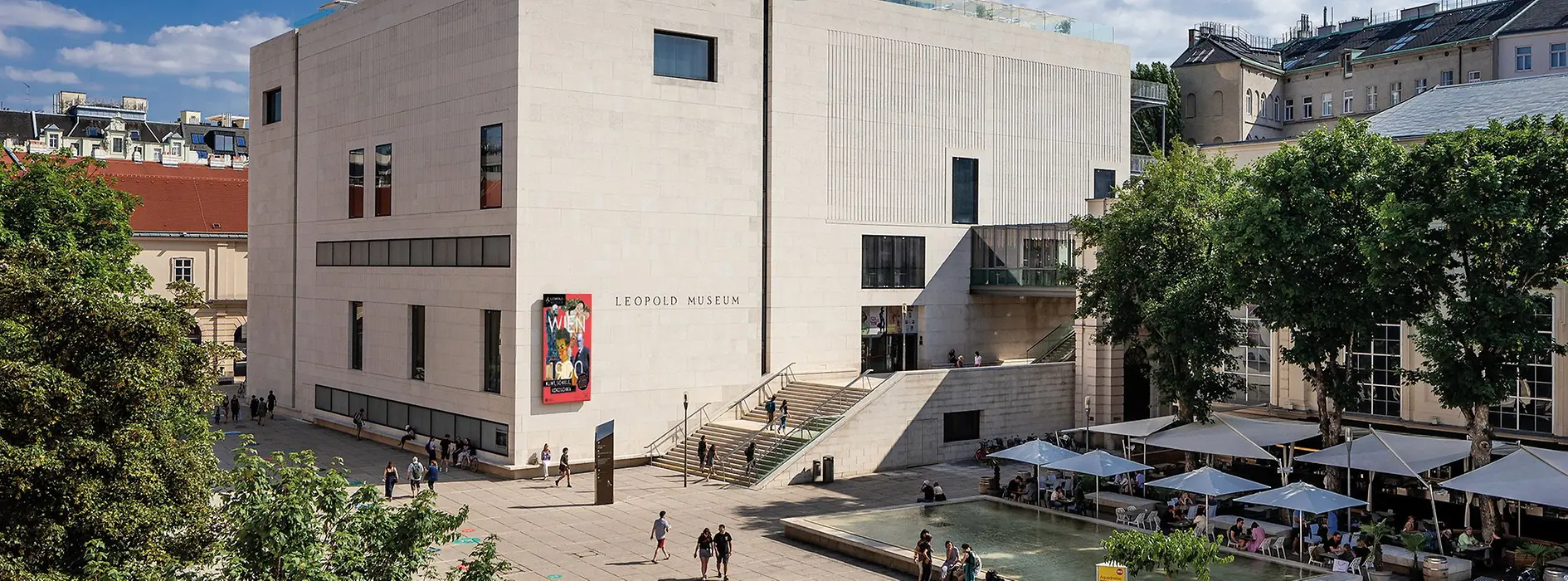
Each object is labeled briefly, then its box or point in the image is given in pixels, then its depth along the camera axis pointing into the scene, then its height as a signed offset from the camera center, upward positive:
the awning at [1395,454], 31.20 -3.87
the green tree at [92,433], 14.41 -1.69
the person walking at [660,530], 29.88 -5.56
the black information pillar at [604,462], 37.09 -4.94
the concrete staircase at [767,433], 41.91 -4.79
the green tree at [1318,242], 31.52 +1.47
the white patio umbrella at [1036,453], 35.09 -4.37
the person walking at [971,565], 26.36 -5.58
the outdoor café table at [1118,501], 35.41 -5.76
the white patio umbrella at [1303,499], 28.72 -4.60
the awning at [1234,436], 34.88 -3.89
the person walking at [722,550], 28.02 -5.69
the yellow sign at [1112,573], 23.69 -5.14
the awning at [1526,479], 27.00 -3.90
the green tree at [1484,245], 28.08 +1.28
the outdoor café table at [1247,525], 31.03 -5.71
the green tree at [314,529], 13.14 -2.56
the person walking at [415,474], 38.41 -5.53
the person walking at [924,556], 27.27 -5.60
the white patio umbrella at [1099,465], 33.97 -4.52
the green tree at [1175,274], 35.75 +0.73
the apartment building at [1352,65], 74.94 +15.27
